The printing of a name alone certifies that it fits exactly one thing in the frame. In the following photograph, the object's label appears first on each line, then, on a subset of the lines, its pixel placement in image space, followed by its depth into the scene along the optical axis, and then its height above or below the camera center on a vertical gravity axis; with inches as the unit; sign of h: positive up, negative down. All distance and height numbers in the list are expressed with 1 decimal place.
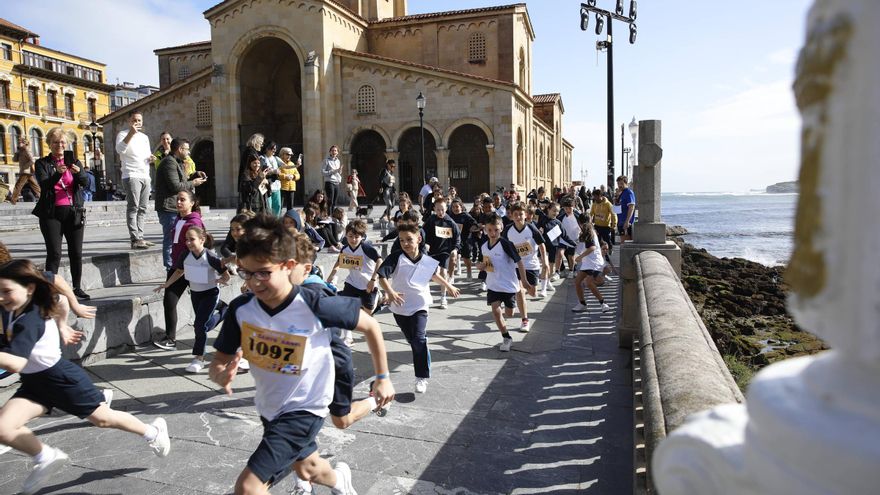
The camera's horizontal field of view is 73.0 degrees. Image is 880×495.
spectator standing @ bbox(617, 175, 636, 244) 545.0 -10.3
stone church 1083.9 +208.4
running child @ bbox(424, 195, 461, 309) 426.6 -24.9
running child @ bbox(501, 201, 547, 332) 364.2 -23.8
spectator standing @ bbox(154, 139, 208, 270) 334.0 +10.2
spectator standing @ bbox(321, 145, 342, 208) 555.5 +26.0
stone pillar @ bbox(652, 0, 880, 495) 27.0 -4.2
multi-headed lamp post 640.4 +196.4
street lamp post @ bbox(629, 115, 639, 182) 795.2 +96.6
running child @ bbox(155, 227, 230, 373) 255.8 -32.5
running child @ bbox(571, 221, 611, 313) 376.2 -41.4
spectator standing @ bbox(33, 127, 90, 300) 270.4 +3.6
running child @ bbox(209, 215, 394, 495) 125.0 -31.1
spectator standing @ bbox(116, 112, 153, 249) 353.7 +21.7
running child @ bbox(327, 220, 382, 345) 291.4 -29.5
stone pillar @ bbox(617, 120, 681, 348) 283.3 -17.2
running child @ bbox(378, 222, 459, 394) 234.1 -34.4
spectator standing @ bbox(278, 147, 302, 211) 478.7 +24.0
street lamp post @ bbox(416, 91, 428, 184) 879.1 +150.3
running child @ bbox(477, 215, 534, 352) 309.4 -35.3
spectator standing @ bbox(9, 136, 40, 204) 347.0 +25.7
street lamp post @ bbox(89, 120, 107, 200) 1209.4 +86.1
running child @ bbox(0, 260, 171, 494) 146.1 -43.3
